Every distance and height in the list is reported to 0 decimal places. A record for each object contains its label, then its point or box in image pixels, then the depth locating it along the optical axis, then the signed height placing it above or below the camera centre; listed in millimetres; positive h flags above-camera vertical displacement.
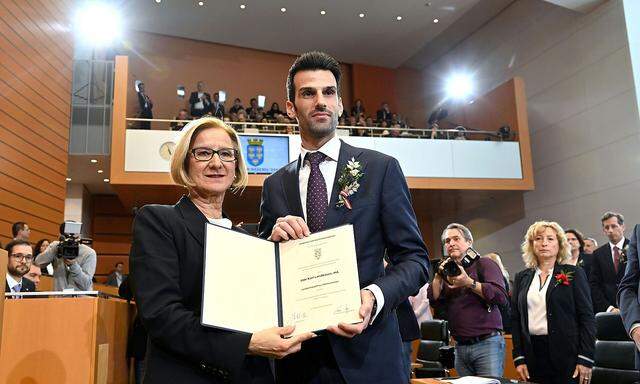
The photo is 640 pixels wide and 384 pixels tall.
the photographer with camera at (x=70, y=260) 4250 +275
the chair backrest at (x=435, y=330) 4242 -331
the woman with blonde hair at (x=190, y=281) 1402 +28
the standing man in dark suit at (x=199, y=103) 11500 +3676
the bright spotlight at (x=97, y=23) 11438 +5364
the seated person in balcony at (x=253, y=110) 11844 +3697
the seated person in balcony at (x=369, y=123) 12180 +3366
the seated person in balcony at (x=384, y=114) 13311 +3884
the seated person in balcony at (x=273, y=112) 12070 +3617
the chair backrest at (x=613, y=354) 2975 -370
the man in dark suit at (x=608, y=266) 5551 +157
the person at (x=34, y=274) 5113 +186
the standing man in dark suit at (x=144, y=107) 10992 +3419
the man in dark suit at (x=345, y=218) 1486 +192
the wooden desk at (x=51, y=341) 2543 -201
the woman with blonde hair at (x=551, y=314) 3193 -173
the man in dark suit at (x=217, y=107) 10812 +3594
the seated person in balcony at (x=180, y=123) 10748 +3088
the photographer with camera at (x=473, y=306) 3463 -122
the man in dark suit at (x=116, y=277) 10930 +307
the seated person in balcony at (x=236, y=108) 11875 +3639
